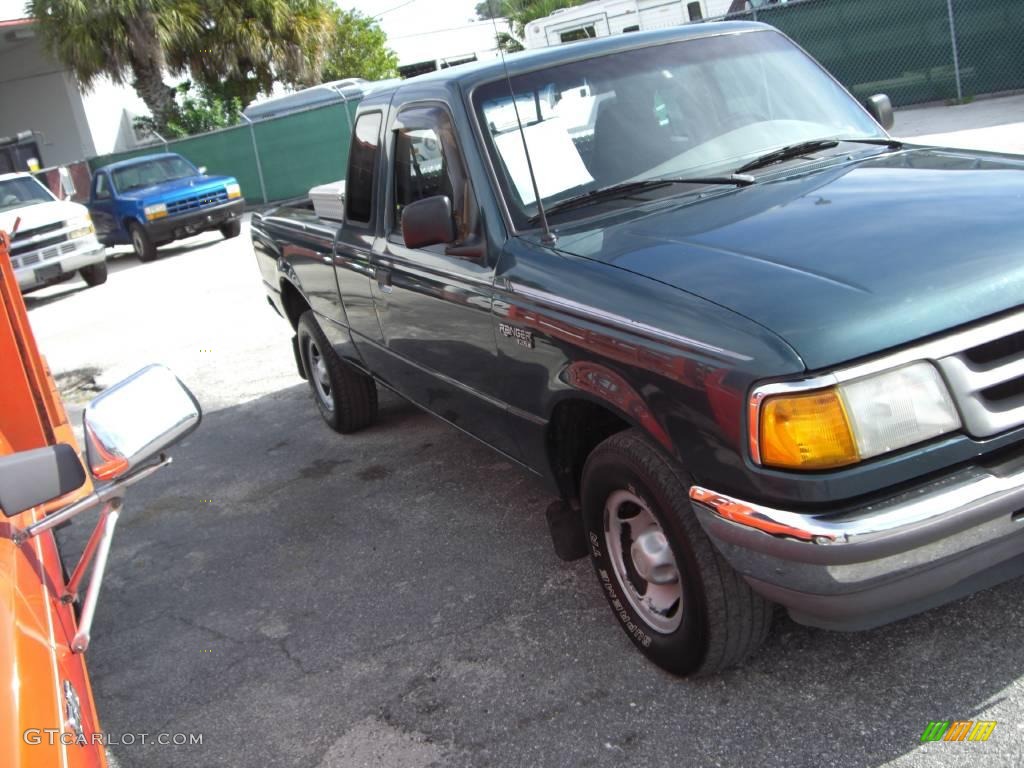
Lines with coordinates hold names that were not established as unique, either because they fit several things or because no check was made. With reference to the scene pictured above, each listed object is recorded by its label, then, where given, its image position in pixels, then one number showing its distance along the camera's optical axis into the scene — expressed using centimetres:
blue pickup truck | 1722
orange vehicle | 174
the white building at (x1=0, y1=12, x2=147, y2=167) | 3064
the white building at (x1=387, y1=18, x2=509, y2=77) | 4166
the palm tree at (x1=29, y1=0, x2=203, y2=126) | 2486
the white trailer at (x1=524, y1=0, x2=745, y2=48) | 2256
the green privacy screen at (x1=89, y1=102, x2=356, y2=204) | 2252
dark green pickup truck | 255
